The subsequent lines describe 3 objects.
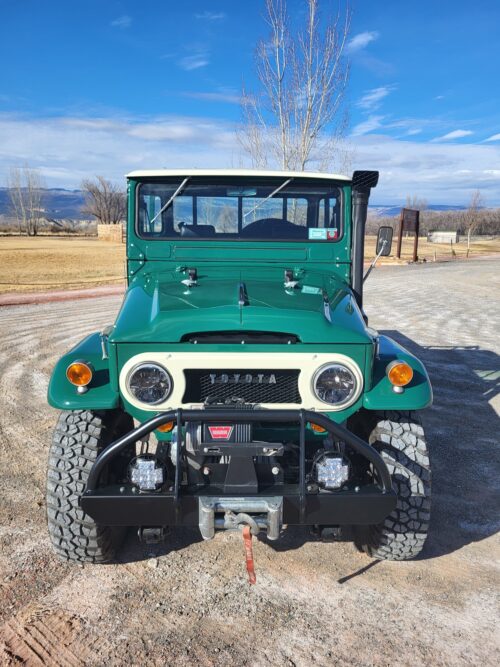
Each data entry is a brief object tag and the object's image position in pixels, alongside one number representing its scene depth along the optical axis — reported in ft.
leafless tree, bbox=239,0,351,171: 54.90
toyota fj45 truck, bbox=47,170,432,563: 8.79
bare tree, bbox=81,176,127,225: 315.17
